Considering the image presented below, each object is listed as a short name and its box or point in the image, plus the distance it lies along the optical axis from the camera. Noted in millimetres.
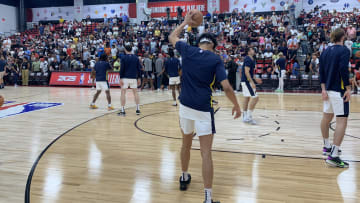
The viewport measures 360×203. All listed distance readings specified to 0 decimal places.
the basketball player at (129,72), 8062
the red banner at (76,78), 16734
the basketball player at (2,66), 15391
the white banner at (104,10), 31094
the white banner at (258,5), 26184
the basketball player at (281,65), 13773
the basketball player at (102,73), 9125
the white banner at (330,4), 24328
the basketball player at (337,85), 3988
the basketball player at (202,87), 2941
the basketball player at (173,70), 9961
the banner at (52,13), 32156
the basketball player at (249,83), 6762
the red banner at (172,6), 28859
